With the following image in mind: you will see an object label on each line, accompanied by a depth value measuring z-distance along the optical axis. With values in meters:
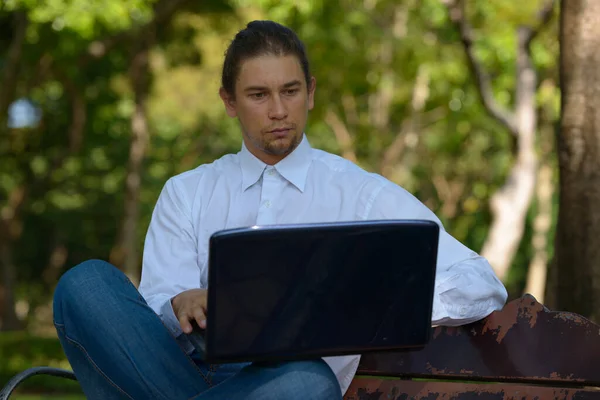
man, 2.90
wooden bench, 3.03
